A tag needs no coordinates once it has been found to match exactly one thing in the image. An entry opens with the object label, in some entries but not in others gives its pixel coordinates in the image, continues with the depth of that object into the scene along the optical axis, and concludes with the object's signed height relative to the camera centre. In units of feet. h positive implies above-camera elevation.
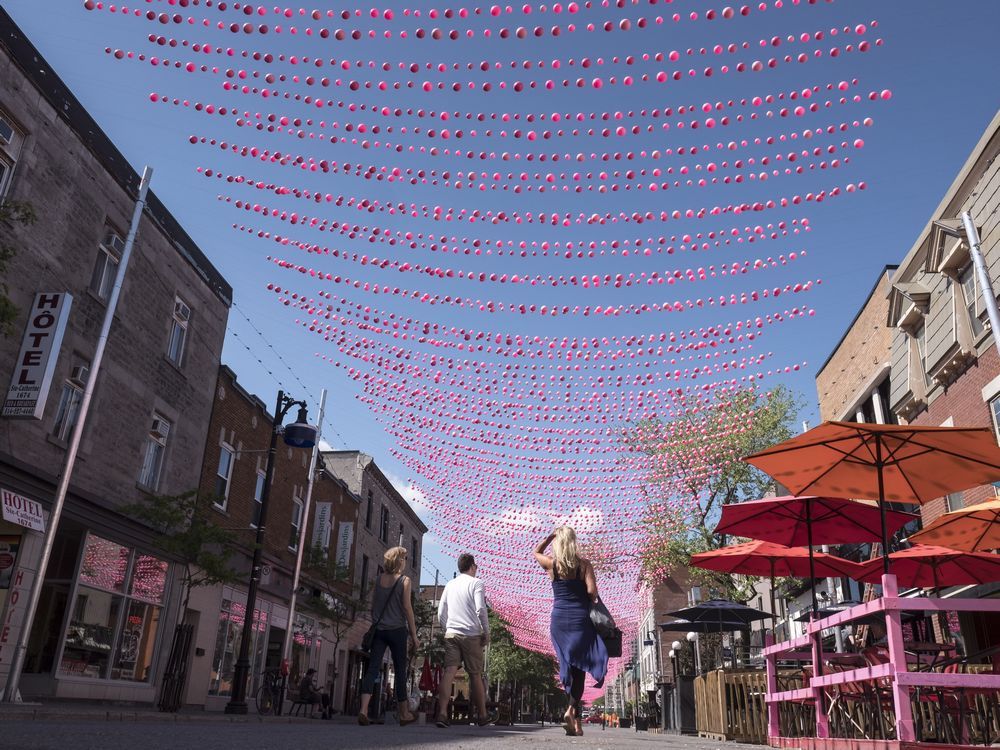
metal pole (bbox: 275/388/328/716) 72.79 +8.52
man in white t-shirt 26.13 +1.24
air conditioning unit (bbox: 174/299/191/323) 60.95 +25.98
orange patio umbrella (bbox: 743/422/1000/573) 20.27 +6.08
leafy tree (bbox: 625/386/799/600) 87.97 +23.19
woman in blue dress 22.90 +1.48
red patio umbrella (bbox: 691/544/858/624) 31.78 +5.09
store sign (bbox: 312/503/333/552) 92.02 +15.49
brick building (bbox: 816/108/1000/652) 48.52 +25.49
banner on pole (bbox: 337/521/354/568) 101.58 +15.08
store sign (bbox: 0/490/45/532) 38.78 +6.59
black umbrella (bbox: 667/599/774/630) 50.06 +4.38
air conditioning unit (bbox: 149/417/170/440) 56.20 +15.71
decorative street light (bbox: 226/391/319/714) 48.03 +6.48
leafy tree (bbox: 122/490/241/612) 46.21 +6.97
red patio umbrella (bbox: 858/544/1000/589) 31.94 +5.30
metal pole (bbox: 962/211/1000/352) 40.65 +21.56
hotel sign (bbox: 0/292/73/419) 39.96 +14.73
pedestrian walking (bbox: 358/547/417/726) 26.30 +1.26
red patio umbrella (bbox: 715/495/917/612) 28.71 +6.06
